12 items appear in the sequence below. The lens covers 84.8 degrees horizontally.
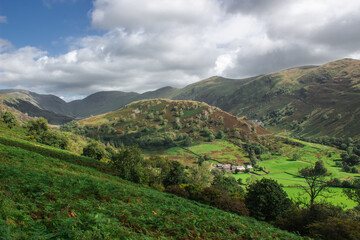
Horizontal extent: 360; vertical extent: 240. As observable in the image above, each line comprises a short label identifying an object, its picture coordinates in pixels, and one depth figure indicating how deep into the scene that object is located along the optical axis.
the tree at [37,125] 96.23
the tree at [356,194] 49.06
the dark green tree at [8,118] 96.94
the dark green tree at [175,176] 81.81
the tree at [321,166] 138.62
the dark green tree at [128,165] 49.94
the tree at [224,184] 78.28
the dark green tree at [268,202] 45.62
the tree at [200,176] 87.16
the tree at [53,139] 75.94
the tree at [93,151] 79.85
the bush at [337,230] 22.27
